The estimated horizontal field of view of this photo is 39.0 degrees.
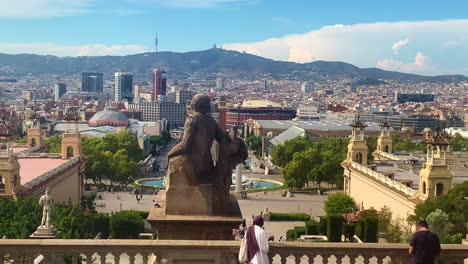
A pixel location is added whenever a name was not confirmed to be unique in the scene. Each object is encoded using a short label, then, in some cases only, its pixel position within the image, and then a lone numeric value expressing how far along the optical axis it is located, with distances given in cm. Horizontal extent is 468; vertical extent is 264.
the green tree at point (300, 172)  6756
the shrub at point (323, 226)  4025
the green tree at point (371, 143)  8154
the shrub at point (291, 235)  4108
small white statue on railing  2231
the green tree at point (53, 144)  7119
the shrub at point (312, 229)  4131
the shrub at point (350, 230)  3872
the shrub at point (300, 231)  4192
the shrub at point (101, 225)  4119
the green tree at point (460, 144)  9225
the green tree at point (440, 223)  3119
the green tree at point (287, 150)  8688
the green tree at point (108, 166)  6844
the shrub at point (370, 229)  3475
